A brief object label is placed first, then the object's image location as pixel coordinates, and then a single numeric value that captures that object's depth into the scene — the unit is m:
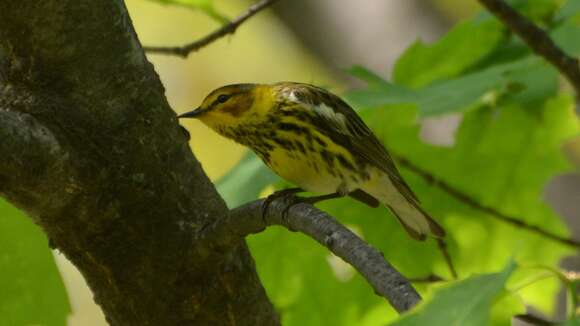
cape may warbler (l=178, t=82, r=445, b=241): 6.70
